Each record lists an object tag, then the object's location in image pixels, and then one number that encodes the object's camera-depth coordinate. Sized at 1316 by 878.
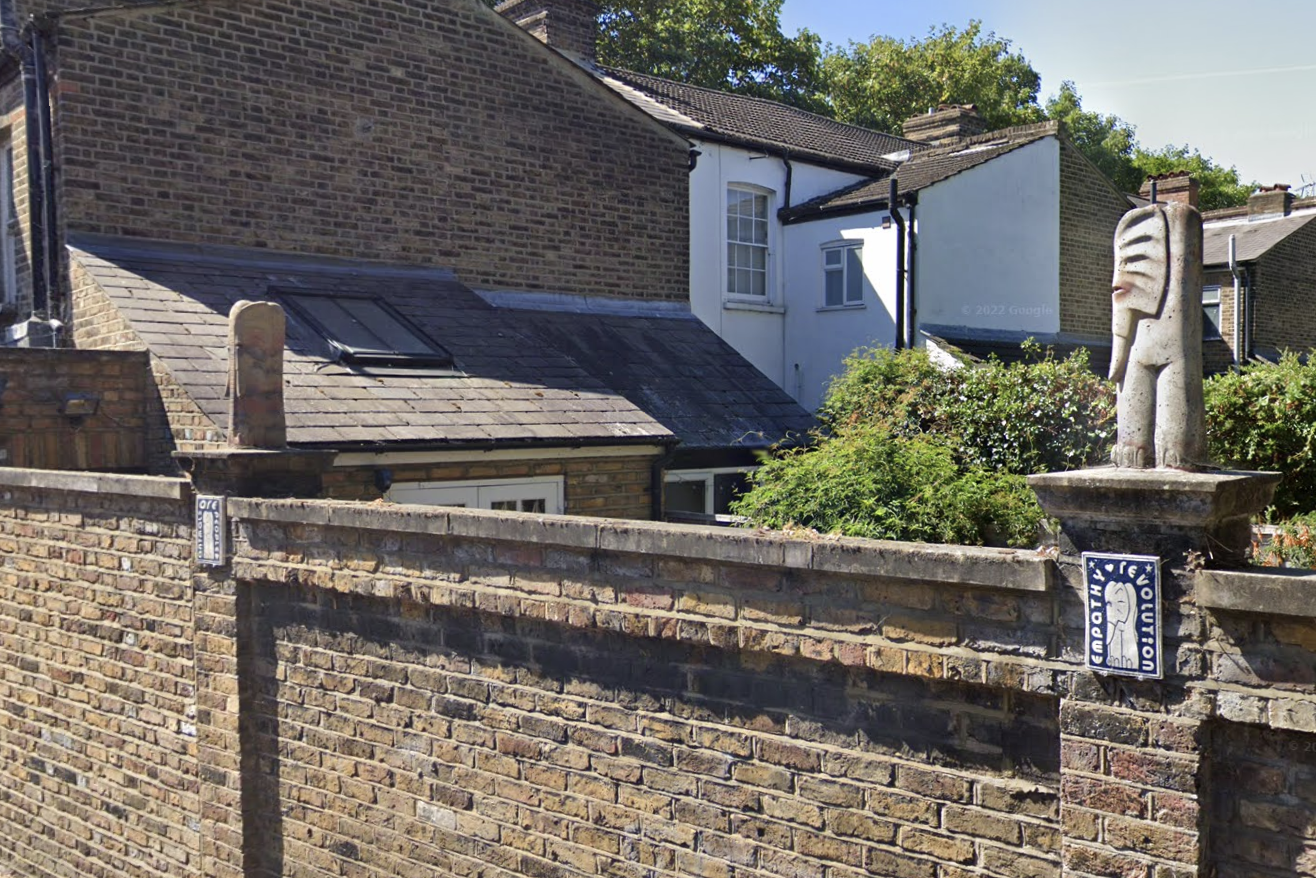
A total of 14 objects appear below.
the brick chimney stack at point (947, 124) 23.27
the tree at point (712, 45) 33.56
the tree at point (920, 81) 38.16
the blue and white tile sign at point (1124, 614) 3.15
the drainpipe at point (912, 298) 17.84
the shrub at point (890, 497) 8.95
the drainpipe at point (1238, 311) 24.94
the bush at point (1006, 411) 11.57
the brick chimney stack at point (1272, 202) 29.34
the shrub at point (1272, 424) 9.95
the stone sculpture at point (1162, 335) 3.25
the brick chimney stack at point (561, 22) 18.27
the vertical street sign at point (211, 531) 6.12
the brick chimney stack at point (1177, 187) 23.28
